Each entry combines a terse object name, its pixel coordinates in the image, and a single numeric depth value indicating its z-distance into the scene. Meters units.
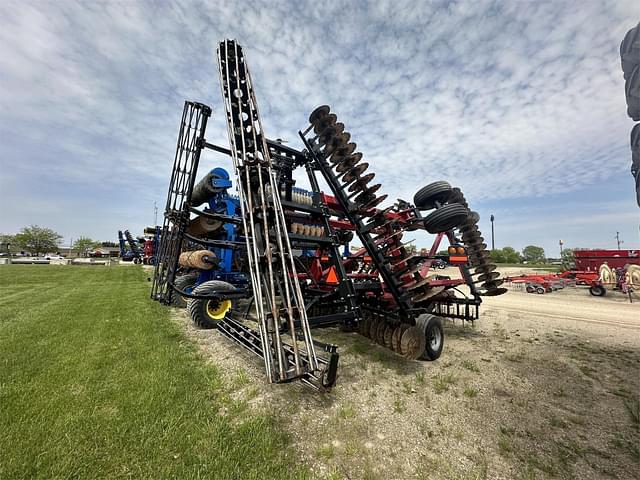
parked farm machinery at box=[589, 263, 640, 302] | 14.56
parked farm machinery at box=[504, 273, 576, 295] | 16.22
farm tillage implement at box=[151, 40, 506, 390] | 3.65
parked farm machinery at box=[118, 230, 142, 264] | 40.51
